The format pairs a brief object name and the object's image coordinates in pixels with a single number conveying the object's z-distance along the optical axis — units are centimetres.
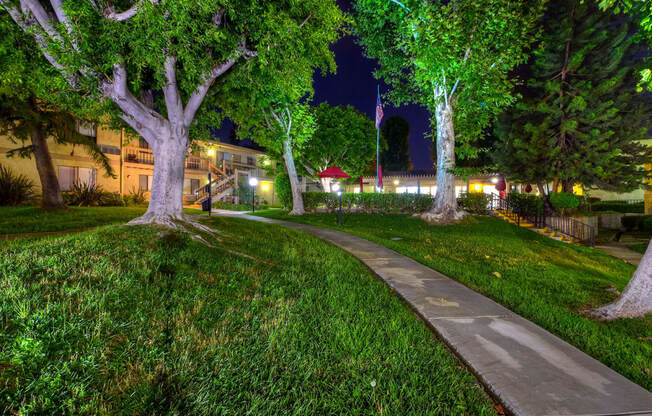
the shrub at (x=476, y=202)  1591
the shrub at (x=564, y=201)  1376
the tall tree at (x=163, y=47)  512
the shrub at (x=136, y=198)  1723
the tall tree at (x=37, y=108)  608
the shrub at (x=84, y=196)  1435
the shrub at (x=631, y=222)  1594
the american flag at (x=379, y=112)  1879
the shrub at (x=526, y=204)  1373
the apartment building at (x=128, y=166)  1619
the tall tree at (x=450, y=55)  983
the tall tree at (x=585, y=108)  1394
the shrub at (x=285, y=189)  1877
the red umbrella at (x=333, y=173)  1571
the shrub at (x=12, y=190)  1175
